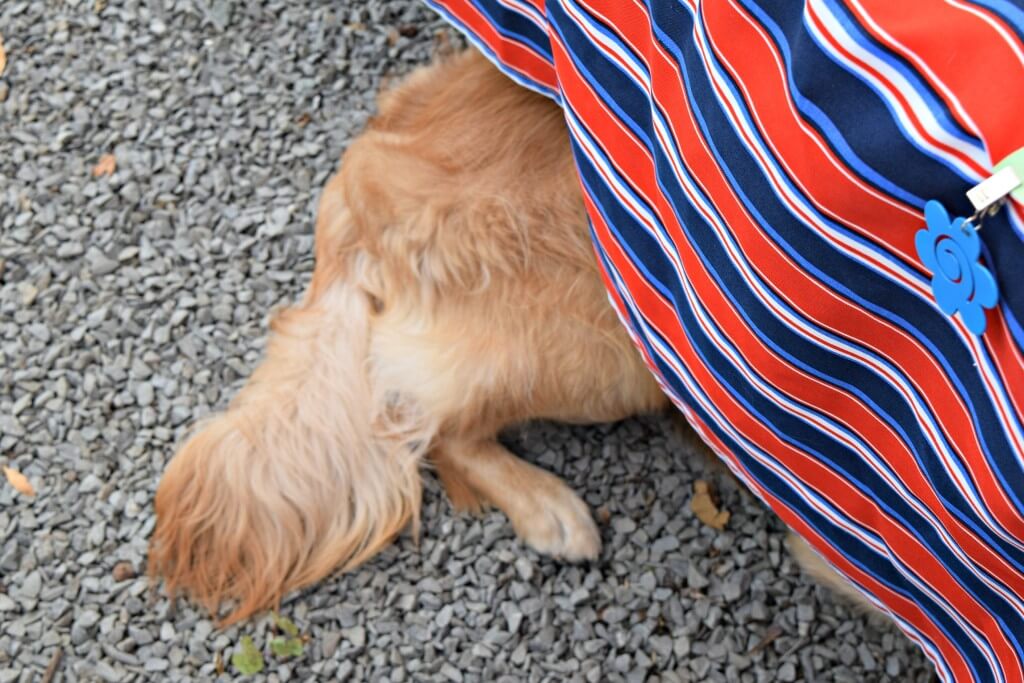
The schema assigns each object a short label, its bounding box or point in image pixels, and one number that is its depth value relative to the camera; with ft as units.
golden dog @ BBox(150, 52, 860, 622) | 6.08
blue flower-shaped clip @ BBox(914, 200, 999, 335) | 3.02
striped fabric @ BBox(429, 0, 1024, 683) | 3.15
